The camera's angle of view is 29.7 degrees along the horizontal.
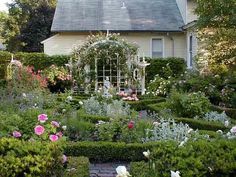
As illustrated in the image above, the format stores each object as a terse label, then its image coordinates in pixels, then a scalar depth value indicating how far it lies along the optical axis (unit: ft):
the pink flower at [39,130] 19.48
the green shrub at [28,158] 16.03
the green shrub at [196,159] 15.25
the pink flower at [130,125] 27.20
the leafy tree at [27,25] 122.52
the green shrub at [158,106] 40.62
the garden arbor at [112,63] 63.52
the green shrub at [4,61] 78.73
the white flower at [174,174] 14.02
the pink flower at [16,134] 19.83
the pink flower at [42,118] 20.86
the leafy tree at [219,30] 47.94
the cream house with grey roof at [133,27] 82.84
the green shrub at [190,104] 37.60
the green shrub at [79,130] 28.76
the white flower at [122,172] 14.05
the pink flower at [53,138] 19.01
